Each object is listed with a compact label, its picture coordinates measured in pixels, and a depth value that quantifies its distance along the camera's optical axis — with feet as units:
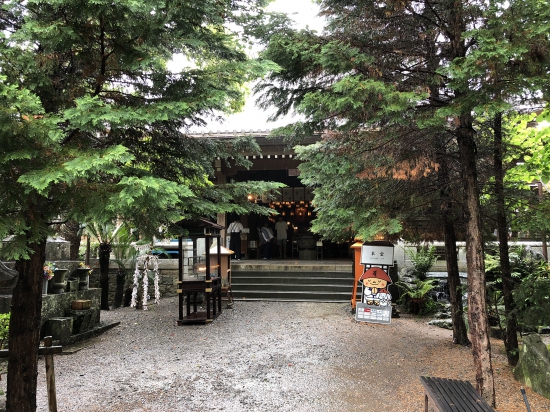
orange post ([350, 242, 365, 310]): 32.27
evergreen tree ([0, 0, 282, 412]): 8.97
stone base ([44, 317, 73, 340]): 23.85
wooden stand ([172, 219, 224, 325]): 28.09
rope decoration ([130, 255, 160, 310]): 34.76
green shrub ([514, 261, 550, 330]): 17.08
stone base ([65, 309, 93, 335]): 25.85
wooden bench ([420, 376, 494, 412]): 11.24
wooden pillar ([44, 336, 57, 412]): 13.60
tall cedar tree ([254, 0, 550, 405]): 13.00
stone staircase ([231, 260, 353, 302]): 36.98
